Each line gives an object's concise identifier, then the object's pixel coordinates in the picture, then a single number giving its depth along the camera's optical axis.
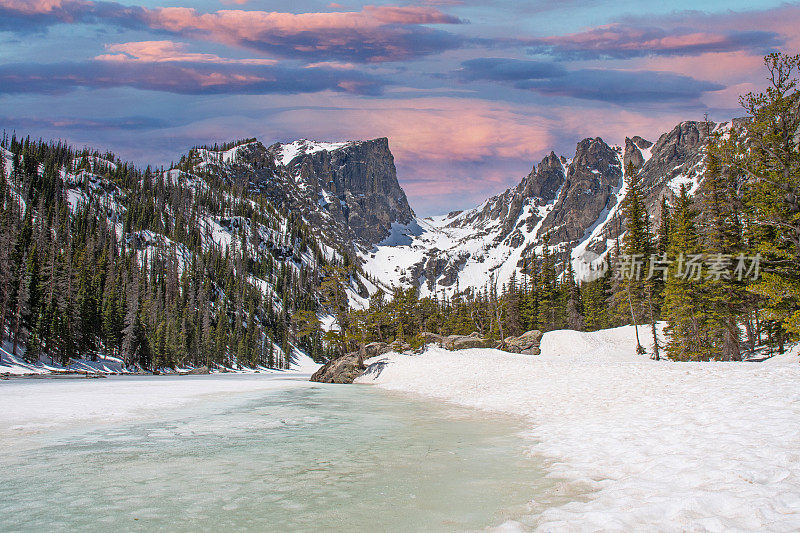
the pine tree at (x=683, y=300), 32.62
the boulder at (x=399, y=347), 46.59
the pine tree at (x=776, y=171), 21.80
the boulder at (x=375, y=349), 48.03
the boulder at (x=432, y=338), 61.59
